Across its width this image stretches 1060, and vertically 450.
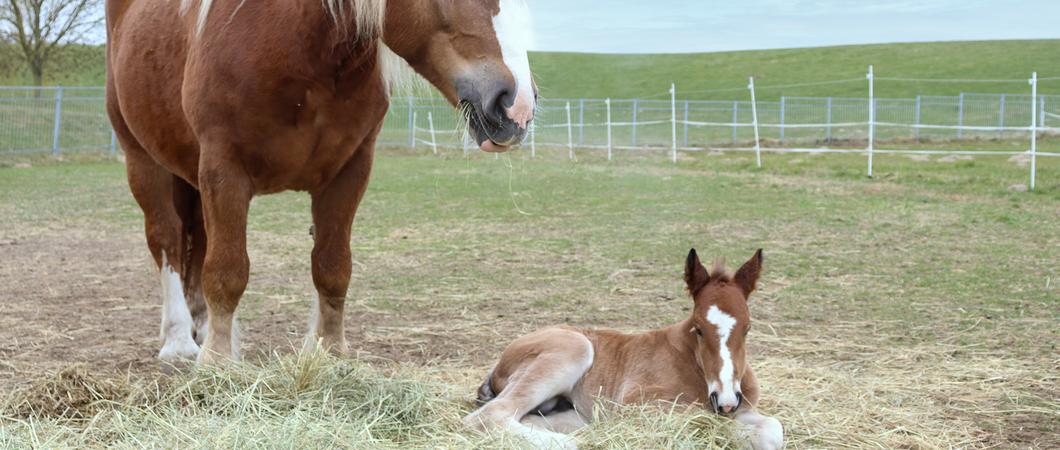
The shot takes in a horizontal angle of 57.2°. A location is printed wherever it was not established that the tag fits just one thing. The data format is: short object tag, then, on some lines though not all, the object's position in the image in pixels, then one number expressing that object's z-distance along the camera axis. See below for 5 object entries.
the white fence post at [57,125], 26.44
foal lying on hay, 3.74
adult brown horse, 3.57
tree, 31.27
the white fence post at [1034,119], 15.50
